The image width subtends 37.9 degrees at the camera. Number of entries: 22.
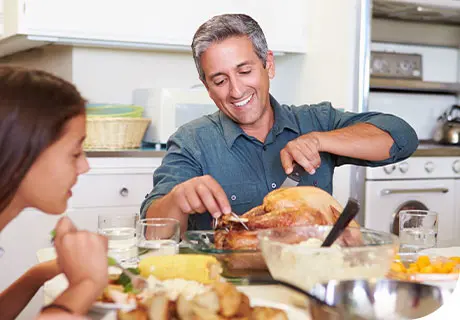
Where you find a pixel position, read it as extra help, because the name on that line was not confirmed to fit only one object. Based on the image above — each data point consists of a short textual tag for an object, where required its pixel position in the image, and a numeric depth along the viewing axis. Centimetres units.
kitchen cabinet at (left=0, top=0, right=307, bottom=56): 290
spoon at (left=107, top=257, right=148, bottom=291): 91
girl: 87
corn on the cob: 102
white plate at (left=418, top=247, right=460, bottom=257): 135
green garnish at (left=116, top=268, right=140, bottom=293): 93
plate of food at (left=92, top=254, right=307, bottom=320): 78
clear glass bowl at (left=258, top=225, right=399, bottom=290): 94
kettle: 358
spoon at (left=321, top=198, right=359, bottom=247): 99
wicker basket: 294
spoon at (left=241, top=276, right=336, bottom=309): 77
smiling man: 179
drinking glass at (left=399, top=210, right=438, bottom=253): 144
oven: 309
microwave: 313
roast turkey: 112
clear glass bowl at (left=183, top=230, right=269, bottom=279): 110
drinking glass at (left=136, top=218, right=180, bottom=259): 119
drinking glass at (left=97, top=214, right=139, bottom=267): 121
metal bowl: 83
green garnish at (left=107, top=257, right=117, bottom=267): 96
